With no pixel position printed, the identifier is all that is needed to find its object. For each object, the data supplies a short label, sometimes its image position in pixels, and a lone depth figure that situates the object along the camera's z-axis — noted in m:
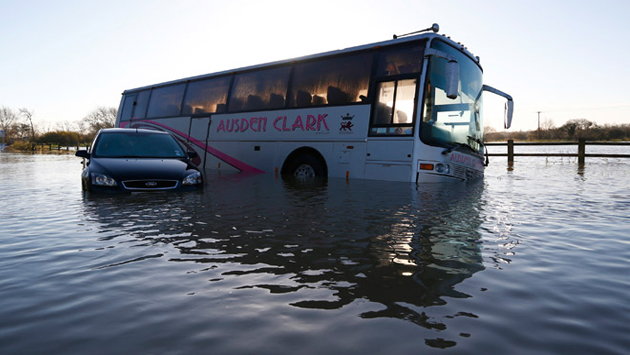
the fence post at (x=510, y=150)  21.90
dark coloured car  7.71
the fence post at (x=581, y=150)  19.81
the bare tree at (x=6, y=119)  77.69
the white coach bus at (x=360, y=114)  9.25
